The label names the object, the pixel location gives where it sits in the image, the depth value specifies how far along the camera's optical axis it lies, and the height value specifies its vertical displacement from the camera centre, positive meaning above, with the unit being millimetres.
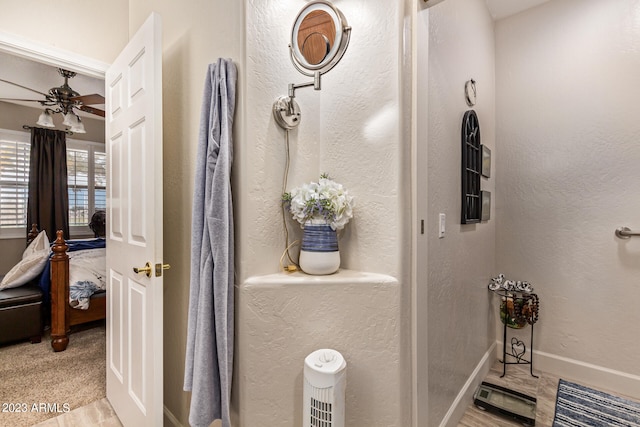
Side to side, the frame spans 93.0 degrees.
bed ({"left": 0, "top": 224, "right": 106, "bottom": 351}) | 2615 -746
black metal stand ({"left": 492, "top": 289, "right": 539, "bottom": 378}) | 2195 -731
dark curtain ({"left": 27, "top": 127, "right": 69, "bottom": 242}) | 4551 +447
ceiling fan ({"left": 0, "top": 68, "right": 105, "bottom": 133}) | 3243 +1284
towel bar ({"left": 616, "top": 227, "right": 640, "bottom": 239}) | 2010 -156
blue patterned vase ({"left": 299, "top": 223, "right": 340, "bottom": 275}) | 1228 -164
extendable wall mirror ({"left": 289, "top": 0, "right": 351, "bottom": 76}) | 1201 +704
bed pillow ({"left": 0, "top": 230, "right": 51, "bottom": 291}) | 2815 -560
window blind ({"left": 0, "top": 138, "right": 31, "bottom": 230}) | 4383 +428
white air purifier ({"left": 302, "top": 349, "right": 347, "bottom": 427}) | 1019 -620
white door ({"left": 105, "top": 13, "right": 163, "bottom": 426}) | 1365 -87
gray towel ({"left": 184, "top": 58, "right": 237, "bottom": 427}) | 1142 -185
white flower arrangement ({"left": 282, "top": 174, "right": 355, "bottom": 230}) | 1198 +29
